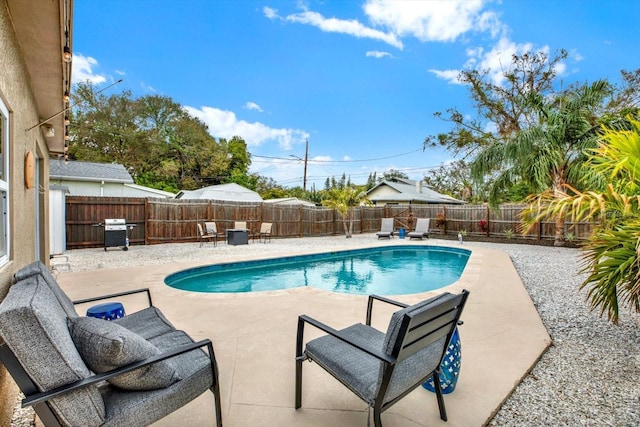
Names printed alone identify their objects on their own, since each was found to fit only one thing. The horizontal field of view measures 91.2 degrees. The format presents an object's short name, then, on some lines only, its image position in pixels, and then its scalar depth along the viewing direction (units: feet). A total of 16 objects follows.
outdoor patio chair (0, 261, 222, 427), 3.90
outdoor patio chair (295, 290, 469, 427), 5.02
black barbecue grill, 30.74
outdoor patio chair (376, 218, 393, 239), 46.07
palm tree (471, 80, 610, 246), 29.84
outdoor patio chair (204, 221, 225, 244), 37.11
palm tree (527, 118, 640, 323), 8.61
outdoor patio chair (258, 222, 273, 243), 40.70
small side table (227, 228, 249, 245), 37.04
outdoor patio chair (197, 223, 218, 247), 36.53
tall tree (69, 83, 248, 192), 74.69
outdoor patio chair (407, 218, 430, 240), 43.43
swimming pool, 21.27
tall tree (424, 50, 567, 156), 47.65
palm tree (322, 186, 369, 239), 47.60
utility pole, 83.25
